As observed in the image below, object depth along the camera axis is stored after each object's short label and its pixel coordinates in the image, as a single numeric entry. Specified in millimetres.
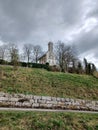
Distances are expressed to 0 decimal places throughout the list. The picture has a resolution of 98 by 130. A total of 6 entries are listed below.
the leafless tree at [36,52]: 47059
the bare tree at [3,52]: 28088
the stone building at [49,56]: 49469
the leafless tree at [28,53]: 44812
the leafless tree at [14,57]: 20858
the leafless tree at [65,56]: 36625
